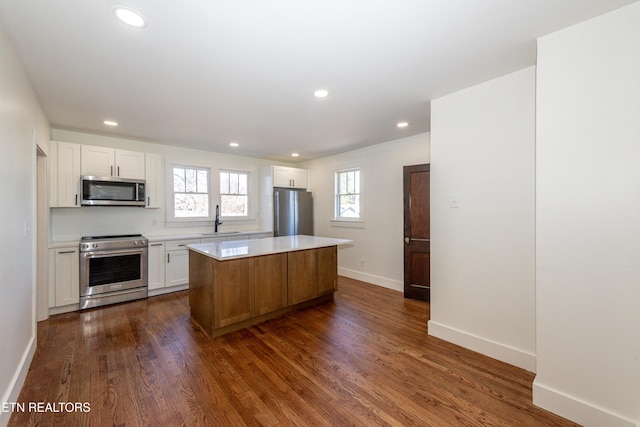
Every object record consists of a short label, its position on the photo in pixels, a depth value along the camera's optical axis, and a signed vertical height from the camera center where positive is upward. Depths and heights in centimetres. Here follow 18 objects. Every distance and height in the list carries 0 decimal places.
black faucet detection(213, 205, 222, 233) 516 -15
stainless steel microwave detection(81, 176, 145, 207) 367 +32
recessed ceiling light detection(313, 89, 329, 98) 259 +119
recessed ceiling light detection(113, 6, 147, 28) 152 +116
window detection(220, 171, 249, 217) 541 +41
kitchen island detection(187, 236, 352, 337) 281 -79
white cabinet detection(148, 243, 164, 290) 408 -81
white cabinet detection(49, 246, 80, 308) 336 -81
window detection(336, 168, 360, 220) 515 +38
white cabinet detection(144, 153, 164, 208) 423 +55
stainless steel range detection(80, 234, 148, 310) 355 -79
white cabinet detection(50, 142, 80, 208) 349 +50
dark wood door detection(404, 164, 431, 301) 388 -30
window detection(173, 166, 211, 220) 482 +37
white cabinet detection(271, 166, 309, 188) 545 +77
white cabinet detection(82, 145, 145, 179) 372 +75
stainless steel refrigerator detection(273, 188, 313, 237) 542 +2
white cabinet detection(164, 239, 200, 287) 424 -81
